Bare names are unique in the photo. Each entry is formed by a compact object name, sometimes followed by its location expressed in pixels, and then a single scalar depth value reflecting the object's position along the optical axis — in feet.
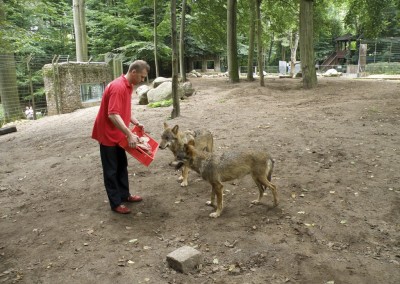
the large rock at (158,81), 63.33
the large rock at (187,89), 58.78
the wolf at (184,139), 20.71
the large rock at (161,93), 53.62
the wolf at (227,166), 17.48
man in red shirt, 15.97
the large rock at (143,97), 56.90
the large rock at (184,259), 12.81
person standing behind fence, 65.16
